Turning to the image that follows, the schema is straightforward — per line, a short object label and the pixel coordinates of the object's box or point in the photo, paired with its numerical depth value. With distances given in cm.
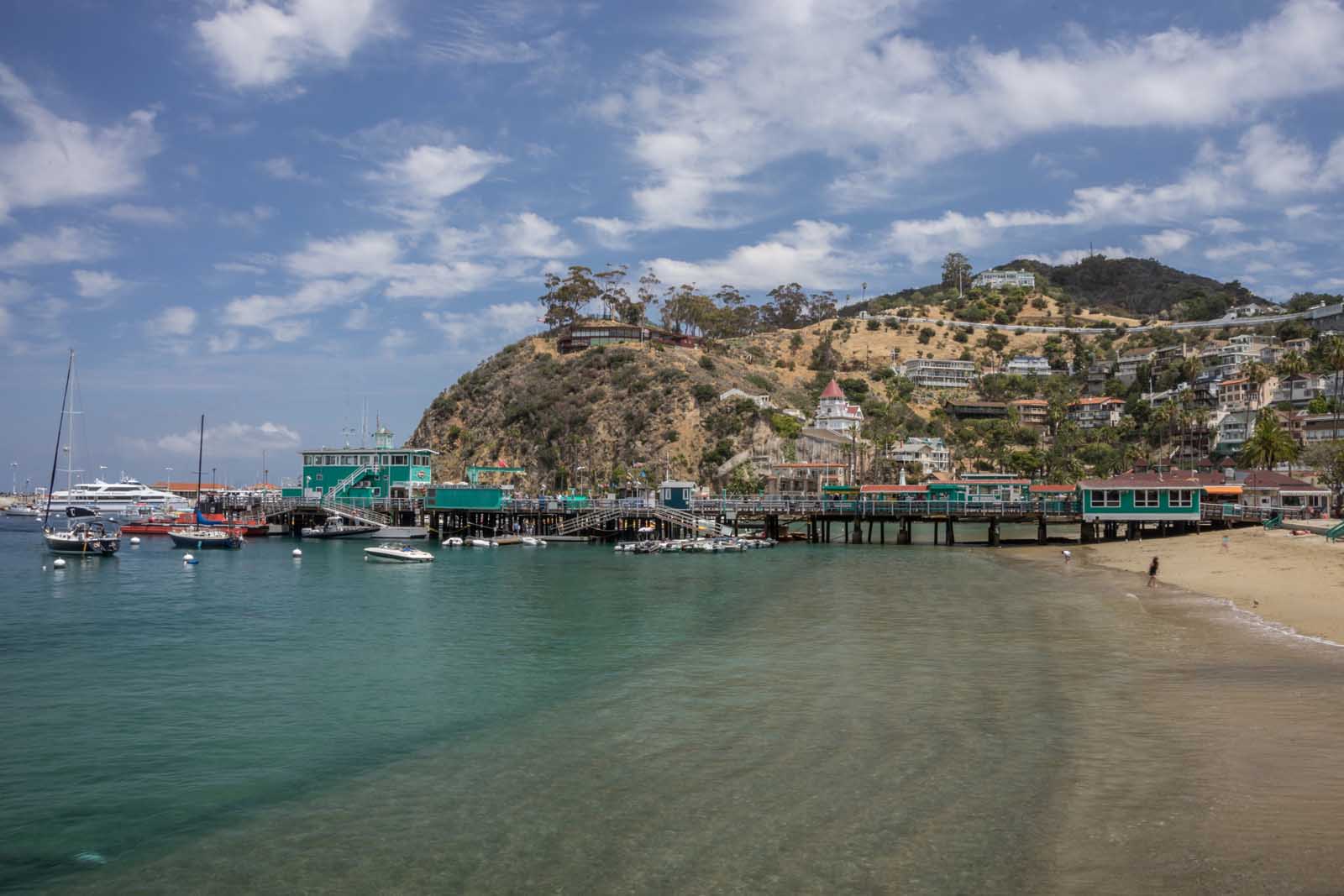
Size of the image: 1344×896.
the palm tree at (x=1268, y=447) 10050
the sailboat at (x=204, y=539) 7644
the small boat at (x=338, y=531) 8875
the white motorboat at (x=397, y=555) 6531
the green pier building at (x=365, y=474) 9581
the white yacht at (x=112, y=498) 17100
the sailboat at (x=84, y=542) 6675
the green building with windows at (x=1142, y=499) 7056
